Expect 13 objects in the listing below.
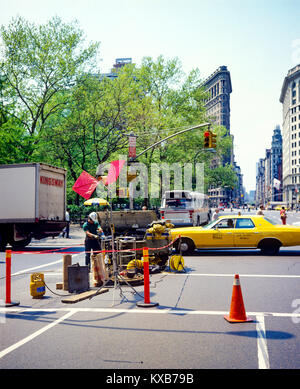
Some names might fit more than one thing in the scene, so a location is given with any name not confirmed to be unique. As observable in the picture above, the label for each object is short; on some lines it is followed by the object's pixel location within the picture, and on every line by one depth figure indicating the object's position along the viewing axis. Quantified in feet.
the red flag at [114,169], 32.45
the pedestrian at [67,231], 71.17
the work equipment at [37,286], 27.45
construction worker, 38.70
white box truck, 57.31
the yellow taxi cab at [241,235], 47.99
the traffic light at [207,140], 75.41
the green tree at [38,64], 103.65
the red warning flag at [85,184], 32.27
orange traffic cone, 20.49
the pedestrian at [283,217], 90.61
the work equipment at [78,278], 28.84
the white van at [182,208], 87.20
